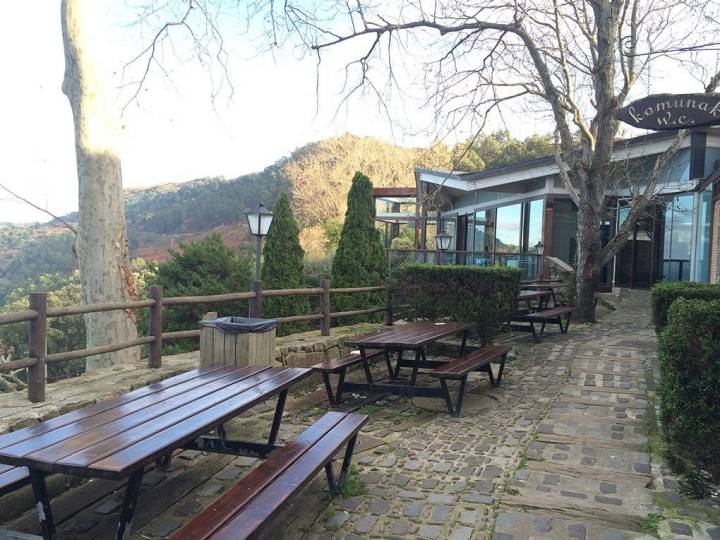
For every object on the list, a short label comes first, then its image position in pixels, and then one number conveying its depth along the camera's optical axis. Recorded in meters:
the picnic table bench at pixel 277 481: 2.37
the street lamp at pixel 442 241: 14.77
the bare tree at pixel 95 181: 7.52
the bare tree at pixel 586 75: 10.02
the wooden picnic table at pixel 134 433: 2.31
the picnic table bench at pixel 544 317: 9.28
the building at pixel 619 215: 12.28
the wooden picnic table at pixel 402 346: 5.76
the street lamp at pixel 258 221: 8.00
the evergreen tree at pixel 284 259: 12.30
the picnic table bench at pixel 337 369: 5.75
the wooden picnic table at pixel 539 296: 9.72
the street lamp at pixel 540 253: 14.88
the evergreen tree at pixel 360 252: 13.02
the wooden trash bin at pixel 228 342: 4.90
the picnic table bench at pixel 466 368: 5.51
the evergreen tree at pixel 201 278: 11.47
